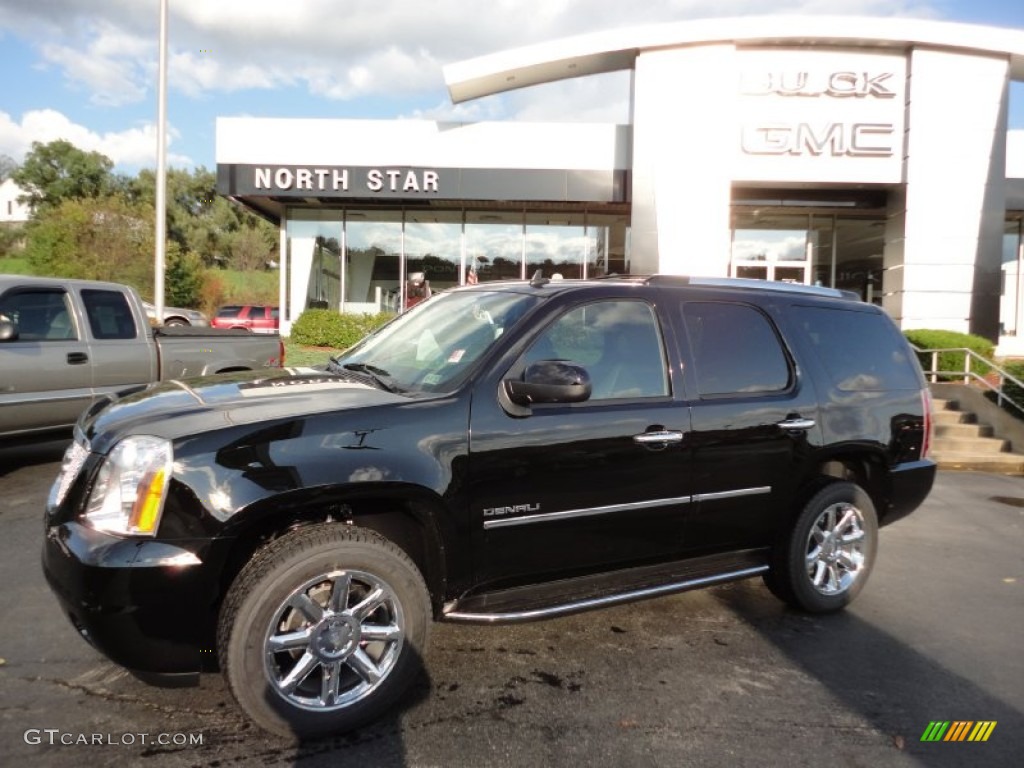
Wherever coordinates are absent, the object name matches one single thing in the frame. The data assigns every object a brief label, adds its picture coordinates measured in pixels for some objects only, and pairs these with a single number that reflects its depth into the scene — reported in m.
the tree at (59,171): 62.69
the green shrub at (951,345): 12.35
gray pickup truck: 6.77
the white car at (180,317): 19.88
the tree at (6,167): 77.56
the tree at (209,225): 56.84
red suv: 25.64
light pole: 15.11
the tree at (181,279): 35.84
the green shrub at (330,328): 18.23
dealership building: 17.11
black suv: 2.71
